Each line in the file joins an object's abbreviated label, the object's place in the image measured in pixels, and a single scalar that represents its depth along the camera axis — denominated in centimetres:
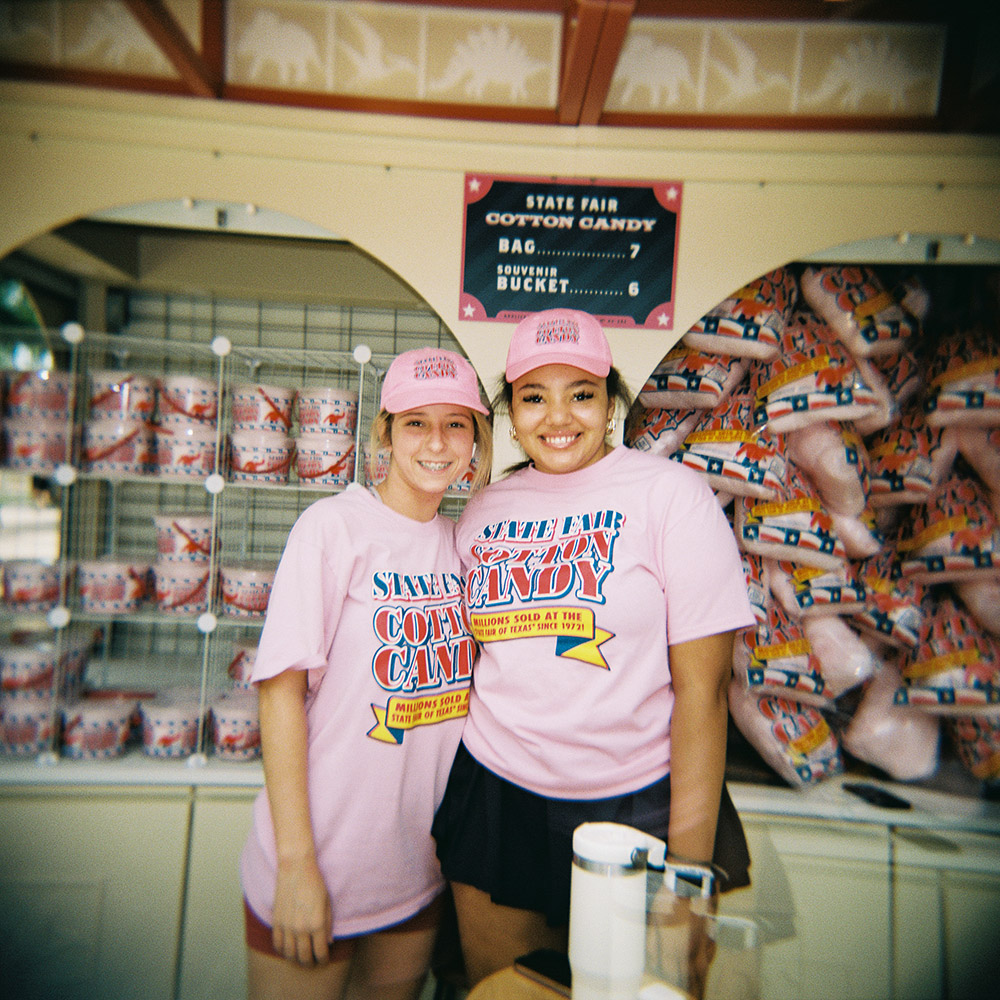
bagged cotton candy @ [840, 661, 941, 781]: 152
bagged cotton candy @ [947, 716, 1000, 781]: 143
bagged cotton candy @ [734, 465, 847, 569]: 150
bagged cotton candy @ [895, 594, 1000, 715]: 145
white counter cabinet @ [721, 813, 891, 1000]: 80
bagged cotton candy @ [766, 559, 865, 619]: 154
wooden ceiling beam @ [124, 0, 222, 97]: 109
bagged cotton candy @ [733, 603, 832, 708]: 151
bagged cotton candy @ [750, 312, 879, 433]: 149
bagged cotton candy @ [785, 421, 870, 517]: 151
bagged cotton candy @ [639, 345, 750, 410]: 155
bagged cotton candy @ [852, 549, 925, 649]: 151
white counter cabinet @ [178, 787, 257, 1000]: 142
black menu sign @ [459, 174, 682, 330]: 145
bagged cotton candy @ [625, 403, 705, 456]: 158
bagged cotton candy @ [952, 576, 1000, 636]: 145
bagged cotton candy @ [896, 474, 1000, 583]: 145
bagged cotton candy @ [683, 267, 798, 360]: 150
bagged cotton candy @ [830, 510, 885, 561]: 154
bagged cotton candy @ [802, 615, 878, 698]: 154
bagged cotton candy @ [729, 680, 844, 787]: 151
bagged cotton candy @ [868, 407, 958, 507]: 150
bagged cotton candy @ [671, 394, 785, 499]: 149
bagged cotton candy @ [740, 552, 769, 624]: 153
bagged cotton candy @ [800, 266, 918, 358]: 150
